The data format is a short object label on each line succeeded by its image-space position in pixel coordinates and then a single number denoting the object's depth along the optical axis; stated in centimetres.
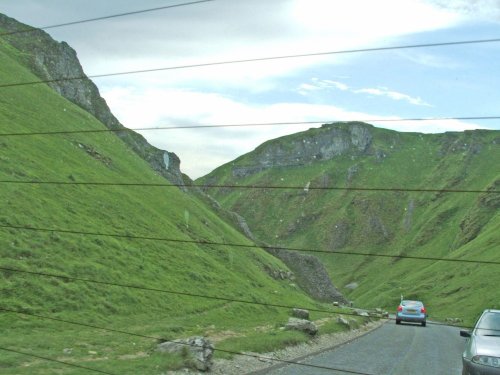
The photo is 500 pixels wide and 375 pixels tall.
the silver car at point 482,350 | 1395
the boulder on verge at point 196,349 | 1926
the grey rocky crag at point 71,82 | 11581
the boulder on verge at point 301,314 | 4559
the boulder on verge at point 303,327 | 3334
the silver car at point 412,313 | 5022
